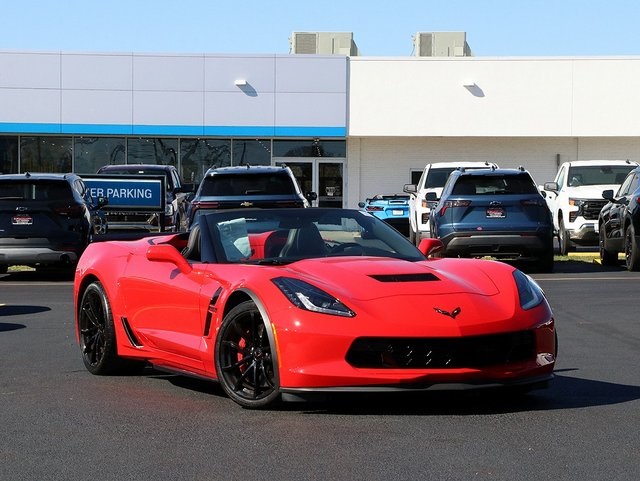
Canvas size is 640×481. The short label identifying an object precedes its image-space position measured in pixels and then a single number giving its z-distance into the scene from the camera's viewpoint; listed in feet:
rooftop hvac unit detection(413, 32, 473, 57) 178.60
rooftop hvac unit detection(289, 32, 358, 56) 171.94
